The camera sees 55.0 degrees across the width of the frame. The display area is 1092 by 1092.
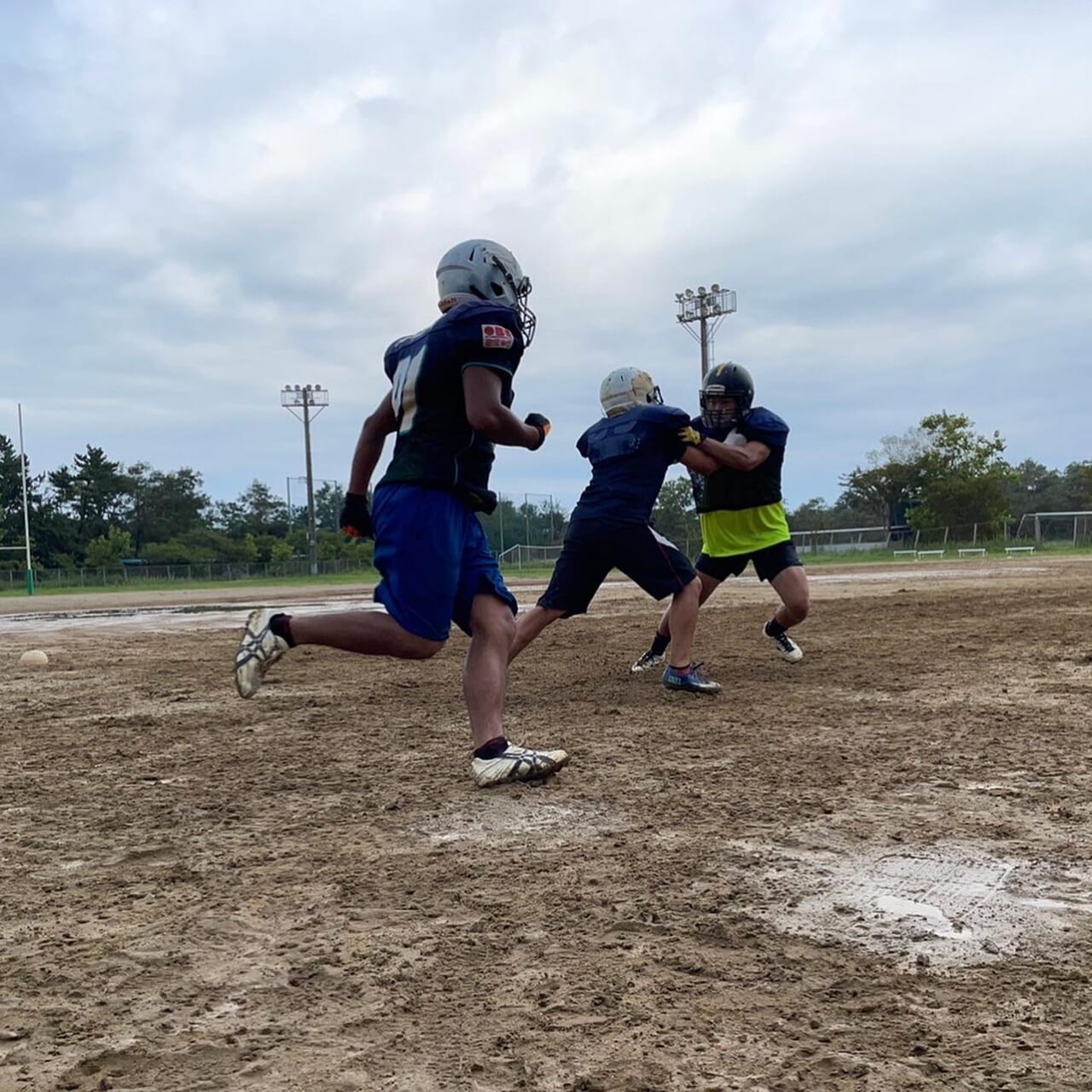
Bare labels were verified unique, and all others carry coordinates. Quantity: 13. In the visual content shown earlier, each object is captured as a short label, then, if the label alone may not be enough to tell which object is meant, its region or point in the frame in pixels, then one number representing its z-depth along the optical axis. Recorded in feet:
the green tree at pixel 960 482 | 191.11
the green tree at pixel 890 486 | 211.94
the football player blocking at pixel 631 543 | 18.24
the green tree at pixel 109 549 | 201.77
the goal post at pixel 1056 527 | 154.20
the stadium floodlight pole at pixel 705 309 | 144.63
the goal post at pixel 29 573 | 121.30
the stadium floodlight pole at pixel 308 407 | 189.67
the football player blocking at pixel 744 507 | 21.04
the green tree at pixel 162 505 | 263.90
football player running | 11.80
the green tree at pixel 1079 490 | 231.30
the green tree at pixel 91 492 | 244.42
